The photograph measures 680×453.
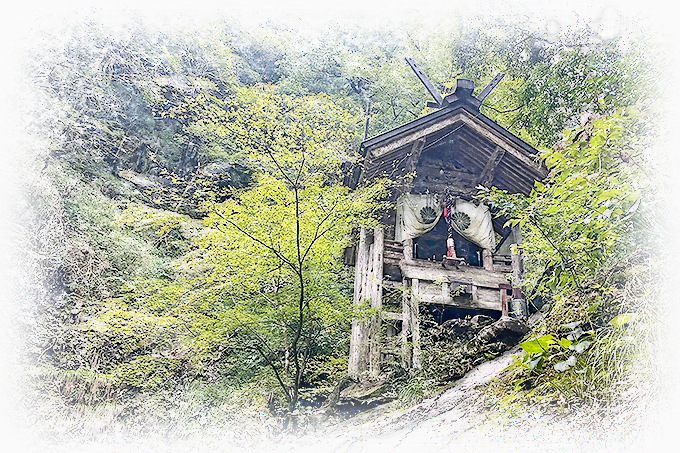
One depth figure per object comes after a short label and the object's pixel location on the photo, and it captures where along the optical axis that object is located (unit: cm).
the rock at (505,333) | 758
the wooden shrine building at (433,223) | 859
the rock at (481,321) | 879
